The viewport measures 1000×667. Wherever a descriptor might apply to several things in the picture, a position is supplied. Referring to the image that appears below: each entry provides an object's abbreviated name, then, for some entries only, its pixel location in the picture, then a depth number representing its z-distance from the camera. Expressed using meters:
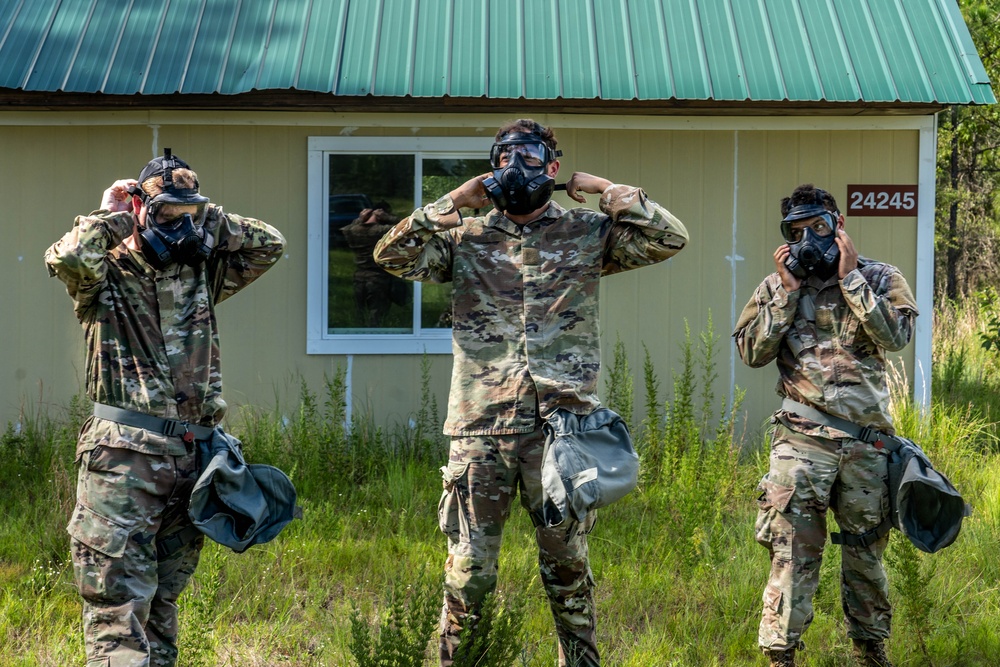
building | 14.91
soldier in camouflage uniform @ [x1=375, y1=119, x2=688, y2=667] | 7.86
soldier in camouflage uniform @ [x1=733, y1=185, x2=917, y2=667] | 8.52
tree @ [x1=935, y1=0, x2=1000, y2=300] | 25.19
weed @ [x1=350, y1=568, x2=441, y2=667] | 6.83
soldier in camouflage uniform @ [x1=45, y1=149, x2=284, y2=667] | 7.20
